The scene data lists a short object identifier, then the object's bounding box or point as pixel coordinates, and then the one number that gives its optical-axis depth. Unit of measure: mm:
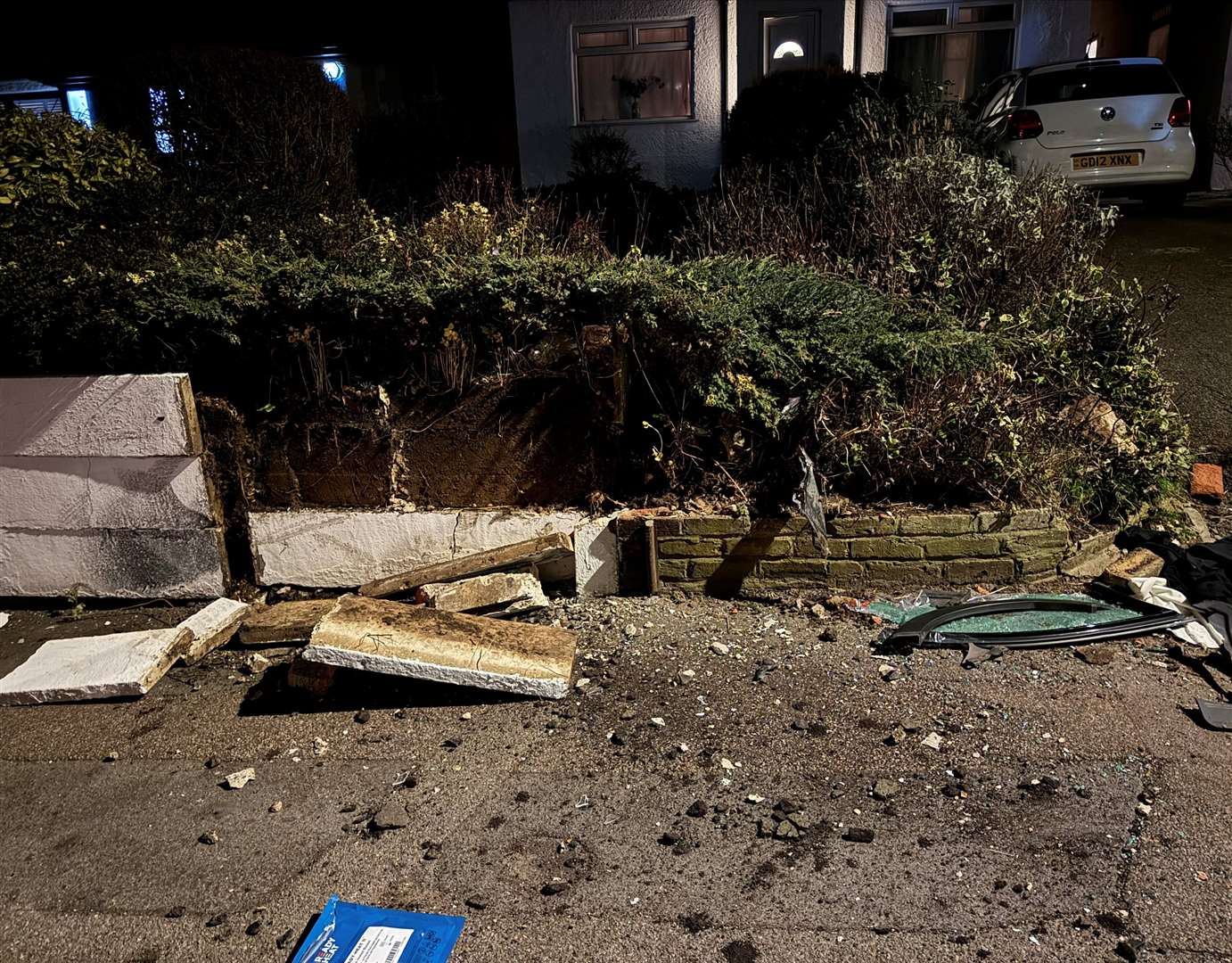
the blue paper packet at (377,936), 2553
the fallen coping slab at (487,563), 4637
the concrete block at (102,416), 4750
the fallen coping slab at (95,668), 4109
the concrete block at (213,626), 4438
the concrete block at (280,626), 4469
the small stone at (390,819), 3125
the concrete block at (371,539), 4844
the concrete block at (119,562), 4984
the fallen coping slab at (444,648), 3814
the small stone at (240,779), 3422
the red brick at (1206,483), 5500
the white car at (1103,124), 9977
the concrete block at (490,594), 4469
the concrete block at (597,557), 4742
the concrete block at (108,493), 4863
